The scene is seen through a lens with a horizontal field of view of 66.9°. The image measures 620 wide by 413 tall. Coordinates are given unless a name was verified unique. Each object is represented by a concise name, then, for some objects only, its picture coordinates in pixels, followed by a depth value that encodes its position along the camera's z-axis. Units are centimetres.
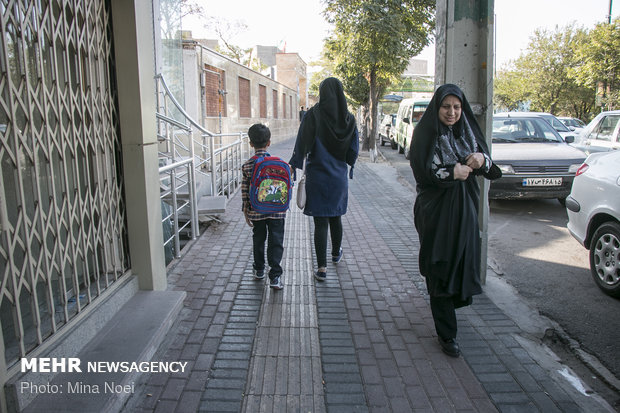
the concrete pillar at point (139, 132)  369
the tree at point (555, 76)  3162
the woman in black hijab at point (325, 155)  443
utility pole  438
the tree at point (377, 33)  1411
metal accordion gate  247
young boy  429
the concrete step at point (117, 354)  251
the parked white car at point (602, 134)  881
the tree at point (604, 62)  2014
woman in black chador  320
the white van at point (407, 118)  1787
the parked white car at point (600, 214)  453
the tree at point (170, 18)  1065
